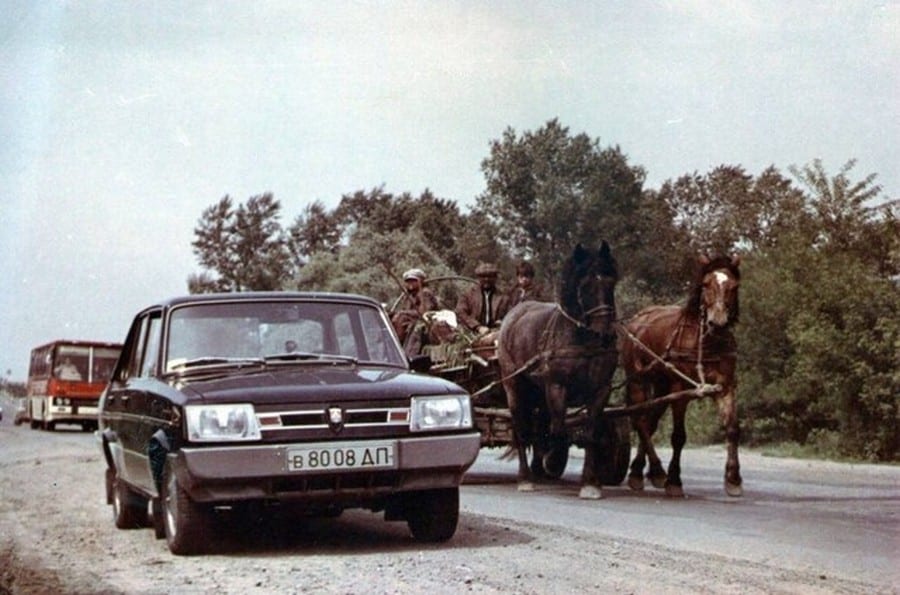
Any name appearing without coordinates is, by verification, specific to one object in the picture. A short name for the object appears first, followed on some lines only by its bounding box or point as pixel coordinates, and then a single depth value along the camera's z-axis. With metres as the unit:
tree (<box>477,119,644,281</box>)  46.91
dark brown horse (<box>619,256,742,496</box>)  13.23
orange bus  46.19
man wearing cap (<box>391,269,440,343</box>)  15.79
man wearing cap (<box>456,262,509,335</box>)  15.98
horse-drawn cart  14.63
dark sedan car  7.94
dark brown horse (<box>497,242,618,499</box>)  13.27
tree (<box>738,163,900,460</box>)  22.08
